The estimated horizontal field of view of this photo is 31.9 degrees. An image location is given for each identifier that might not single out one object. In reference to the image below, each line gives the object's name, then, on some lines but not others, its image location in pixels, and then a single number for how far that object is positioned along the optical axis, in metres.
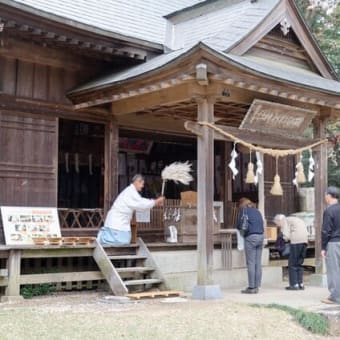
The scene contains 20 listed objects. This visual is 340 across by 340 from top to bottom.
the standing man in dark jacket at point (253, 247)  10.71
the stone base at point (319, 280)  11.93
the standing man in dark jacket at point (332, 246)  9.51
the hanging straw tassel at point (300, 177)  11.73
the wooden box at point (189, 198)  12.78
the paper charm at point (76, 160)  14.69
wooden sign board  10.76
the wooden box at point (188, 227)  12.25
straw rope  9.89
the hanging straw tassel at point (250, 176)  10.98
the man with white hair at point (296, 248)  11.30
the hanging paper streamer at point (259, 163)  11.24
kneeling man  10.84
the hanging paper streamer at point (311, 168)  12.11
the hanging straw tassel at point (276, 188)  11.55
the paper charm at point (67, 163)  14.55
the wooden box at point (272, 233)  14.32
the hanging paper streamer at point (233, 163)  10.56
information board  10.30
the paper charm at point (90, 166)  14.97
